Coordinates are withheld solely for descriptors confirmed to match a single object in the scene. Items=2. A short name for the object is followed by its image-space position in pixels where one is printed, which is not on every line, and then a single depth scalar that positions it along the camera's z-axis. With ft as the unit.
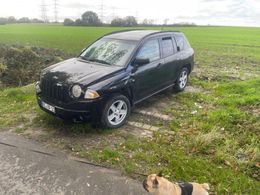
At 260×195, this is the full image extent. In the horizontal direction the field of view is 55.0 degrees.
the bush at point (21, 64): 30.19
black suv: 15.21
